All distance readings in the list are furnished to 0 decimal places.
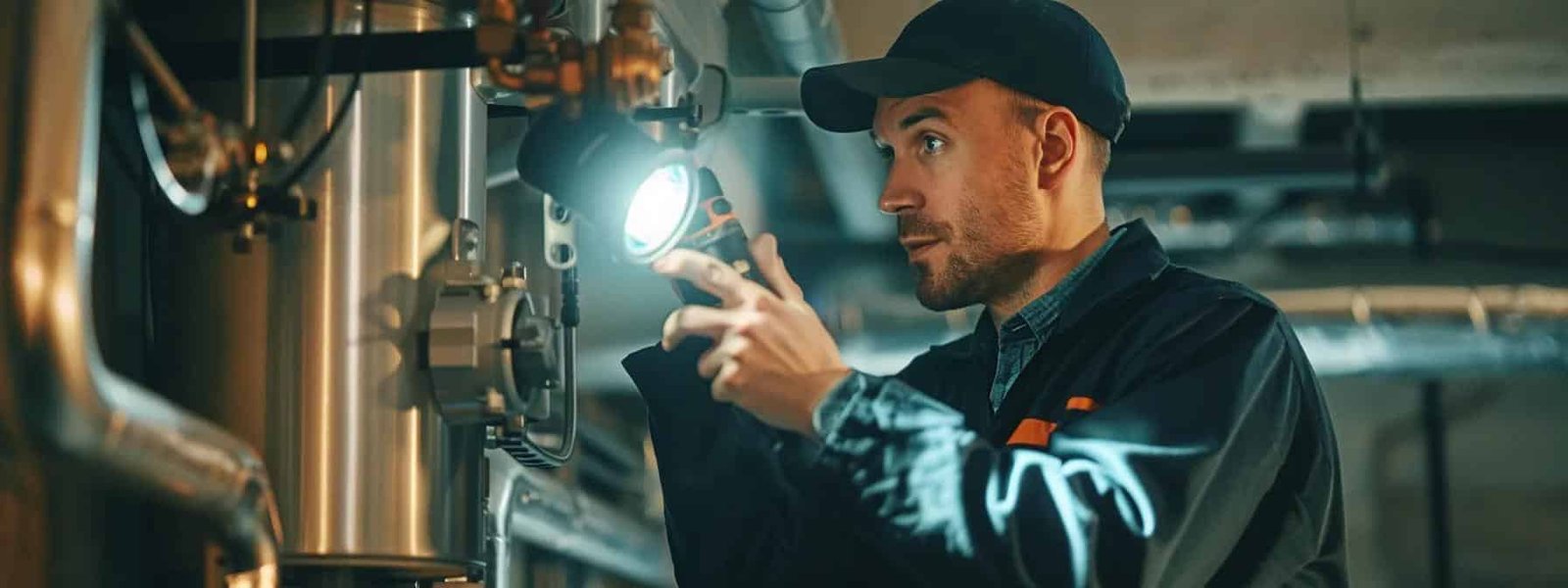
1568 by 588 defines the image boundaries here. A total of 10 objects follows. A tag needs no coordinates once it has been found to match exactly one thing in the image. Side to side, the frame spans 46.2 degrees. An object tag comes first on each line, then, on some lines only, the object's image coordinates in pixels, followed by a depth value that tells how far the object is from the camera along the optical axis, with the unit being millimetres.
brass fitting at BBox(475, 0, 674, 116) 1325
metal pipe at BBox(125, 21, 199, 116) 1163
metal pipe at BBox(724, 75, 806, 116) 2129
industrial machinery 1321
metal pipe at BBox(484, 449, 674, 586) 2562
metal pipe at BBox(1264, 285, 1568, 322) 3918
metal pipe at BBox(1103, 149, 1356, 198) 4055
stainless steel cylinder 1347
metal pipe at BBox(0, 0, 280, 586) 962
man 1372
